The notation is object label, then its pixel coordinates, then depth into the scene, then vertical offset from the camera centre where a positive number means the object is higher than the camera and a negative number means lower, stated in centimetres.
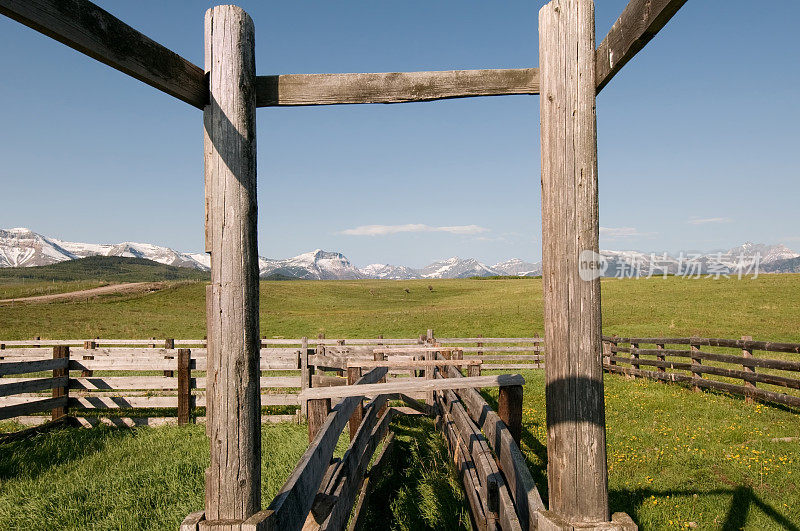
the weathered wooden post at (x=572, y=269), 241 -1
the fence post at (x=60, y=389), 799 -200
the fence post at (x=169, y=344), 1504 -238
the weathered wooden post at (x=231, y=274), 240 -2
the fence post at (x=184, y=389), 806 -205
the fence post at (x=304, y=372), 891 -197
